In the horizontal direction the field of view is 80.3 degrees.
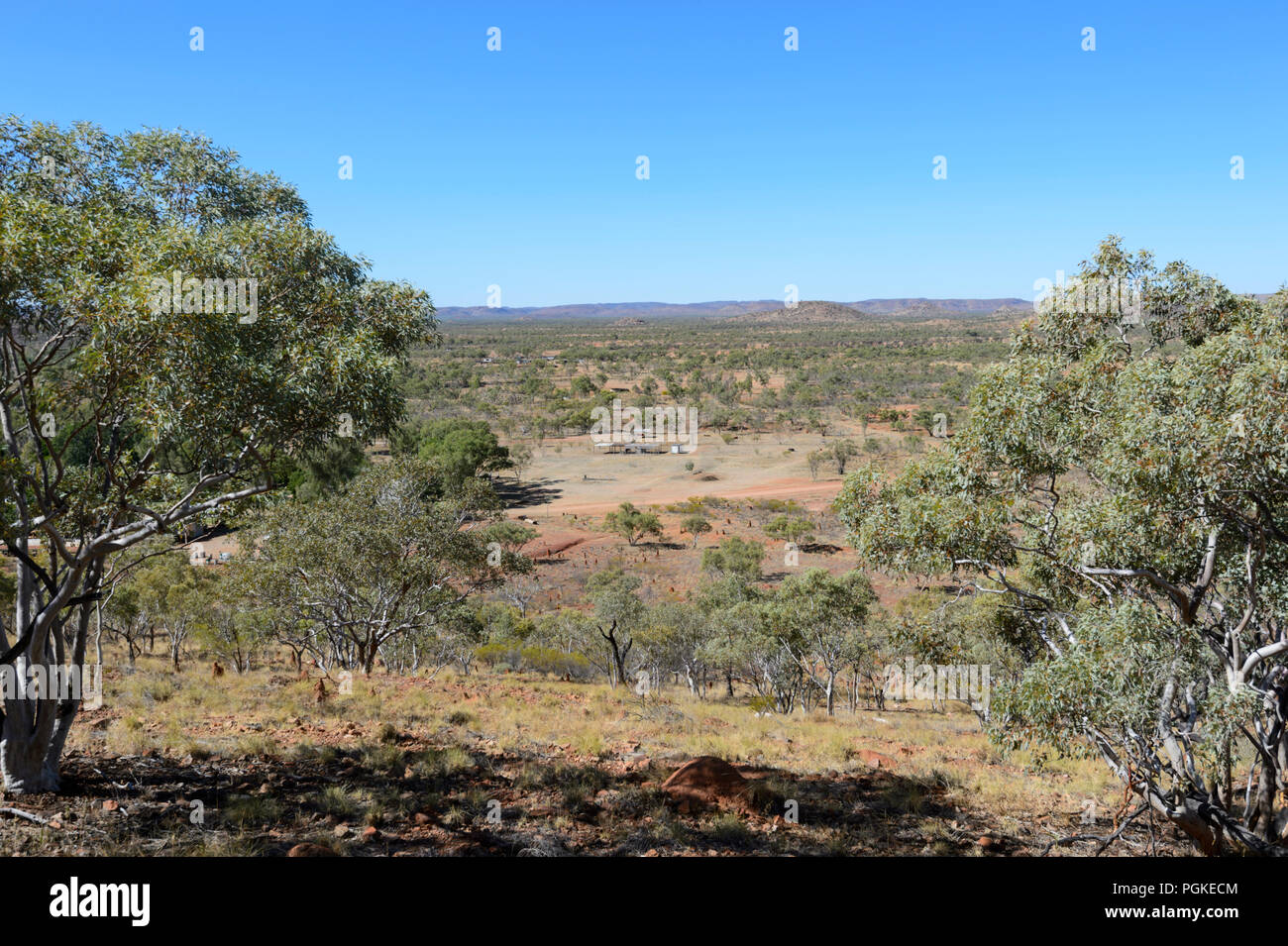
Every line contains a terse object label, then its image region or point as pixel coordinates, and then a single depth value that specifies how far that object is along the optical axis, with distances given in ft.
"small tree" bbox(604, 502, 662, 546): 152.76
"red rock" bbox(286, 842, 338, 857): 21.98
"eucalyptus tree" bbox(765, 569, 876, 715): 80.74
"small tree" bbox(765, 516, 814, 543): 148.66
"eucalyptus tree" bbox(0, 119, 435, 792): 20.77
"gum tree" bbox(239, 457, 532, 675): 56.54
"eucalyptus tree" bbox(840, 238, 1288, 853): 21.63
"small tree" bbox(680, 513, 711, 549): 154.92
